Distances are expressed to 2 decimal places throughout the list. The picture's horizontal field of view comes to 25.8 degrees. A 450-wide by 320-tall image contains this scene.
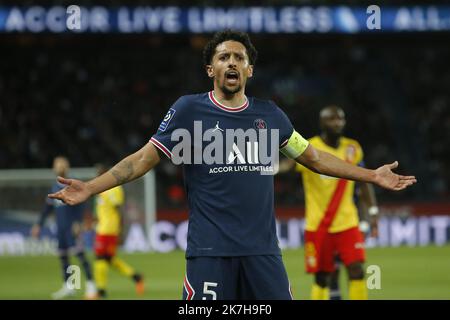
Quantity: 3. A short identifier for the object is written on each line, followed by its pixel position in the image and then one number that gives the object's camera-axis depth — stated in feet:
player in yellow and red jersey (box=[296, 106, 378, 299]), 30.81
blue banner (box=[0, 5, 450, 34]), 74.02
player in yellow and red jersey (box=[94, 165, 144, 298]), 42.75
